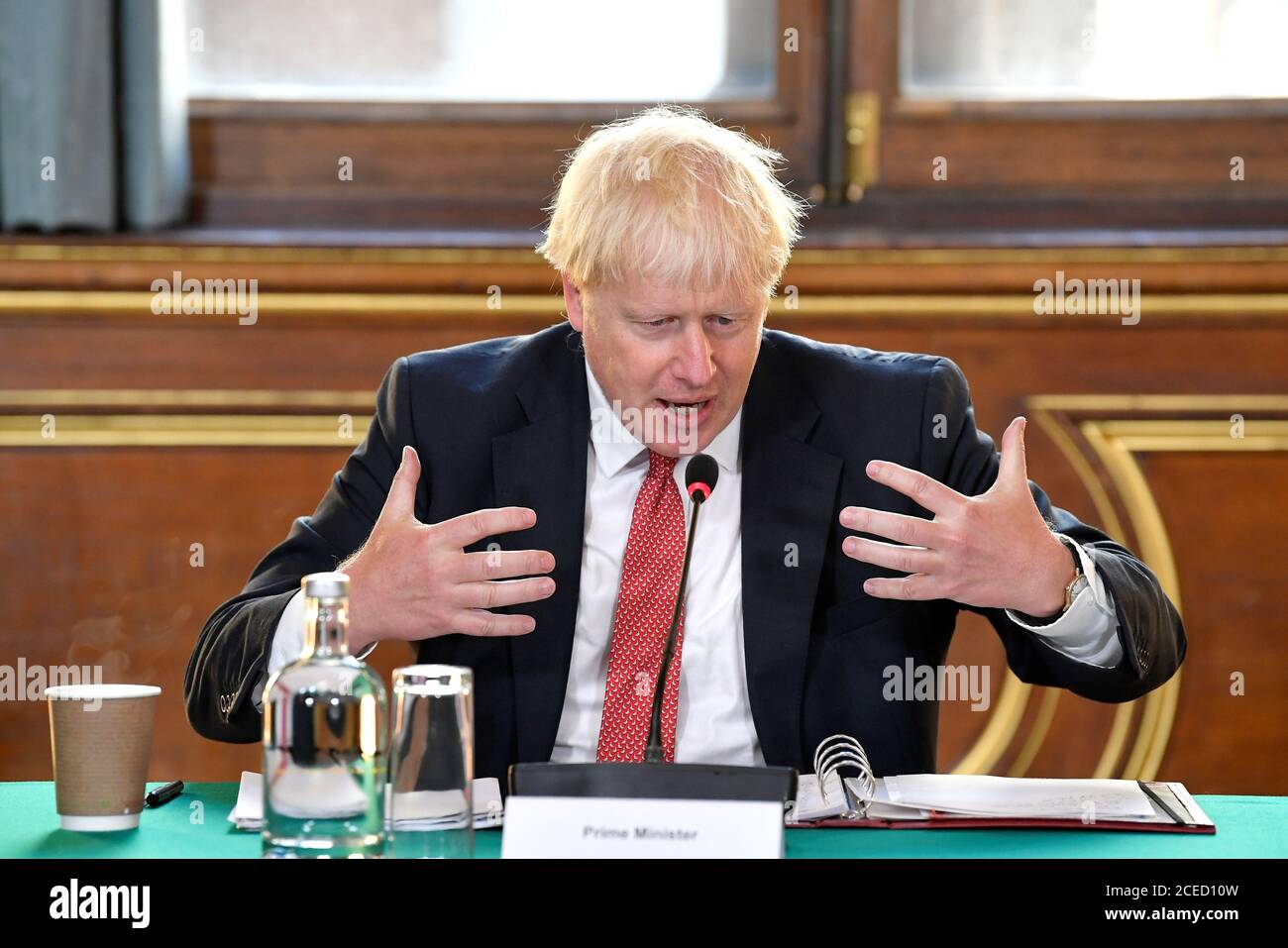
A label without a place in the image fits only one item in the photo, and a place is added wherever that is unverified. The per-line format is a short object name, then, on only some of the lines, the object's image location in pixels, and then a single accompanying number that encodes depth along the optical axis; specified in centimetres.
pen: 344
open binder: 335
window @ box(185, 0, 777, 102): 527
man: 370
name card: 313
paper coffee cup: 335
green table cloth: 326
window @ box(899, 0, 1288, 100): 519
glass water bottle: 319
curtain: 483
